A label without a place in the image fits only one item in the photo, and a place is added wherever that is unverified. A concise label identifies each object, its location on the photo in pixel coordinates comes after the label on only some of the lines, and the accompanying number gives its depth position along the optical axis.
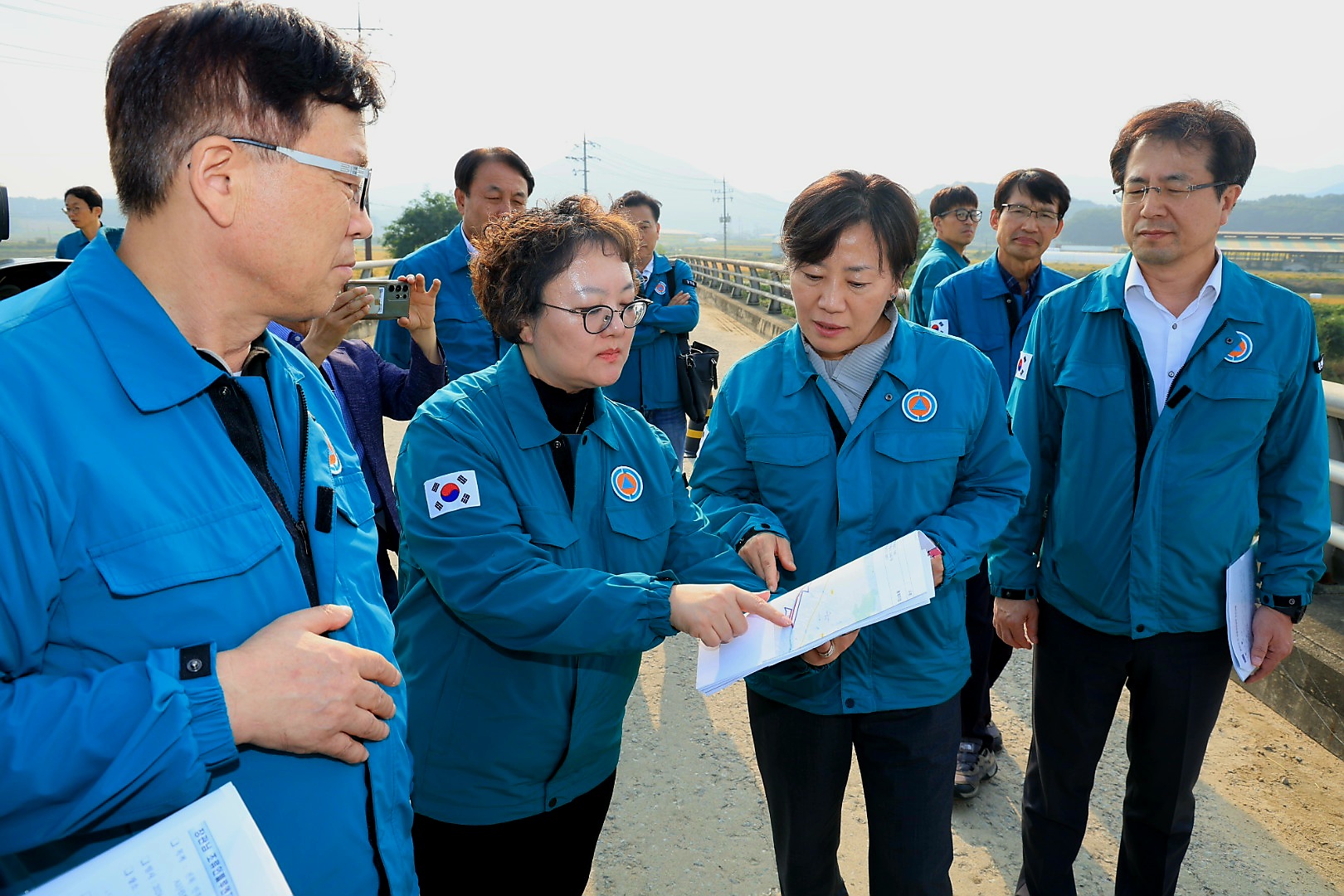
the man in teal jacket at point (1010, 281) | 4.15
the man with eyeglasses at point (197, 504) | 1.05
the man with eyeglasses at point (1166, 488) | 2.46
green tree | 47.06
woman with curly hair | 1.86
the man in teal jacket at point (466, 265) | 4.16
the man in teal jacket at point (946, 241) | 5.55
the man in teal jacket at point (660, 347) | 5.25
